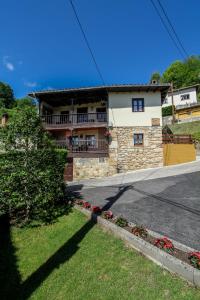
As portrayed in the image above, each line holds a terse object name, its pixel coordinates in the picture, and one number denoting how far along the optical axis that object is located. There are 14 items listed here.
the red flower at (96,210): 5.04
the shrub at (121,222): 4.17
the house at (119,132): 11.90
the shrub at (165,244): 3.20
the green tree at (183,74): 33.49
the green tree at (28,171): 5.24
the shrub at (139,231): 3.70
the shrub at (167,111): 24.38
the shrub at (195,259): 2.77
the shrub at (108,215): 4.59
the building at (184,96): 26.00
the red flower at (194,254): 2.83
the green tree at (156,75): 39.58
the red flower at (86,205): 5.55
